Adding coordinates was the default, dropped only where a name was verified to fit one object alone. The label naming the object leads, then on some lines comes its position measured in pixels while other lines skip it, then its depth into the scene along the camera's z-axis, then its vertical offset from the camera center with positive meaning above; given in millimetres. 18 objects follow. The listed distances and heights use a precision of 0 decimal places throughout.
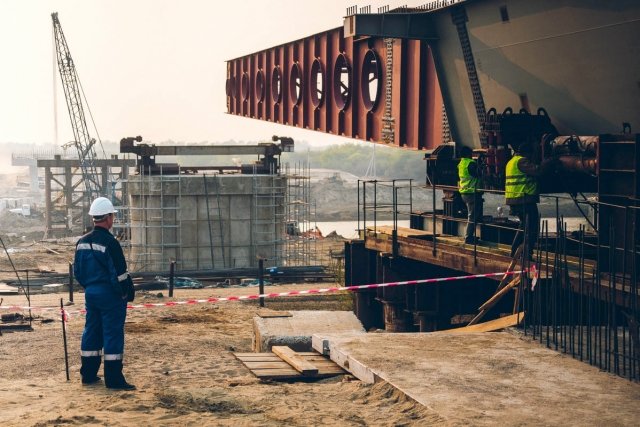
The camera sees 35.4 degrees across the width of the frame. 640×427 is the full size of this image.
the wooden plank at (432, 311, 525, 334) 12227 -1971
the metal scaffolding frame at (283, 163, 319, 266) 37969 -2906
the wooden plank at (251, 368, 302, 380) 10367 -2129
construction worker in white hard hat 10039 -1251
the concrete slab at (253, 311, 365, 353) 13312 -2207
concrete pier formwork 34594 -1680
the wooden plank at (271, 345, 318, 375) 10367 -2087
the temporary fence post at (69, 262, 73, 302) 23812 -2828
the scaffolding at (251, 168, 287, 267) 35281 -1649
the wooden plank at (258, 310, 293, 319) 14977 -2180
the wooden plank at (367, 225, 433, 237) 19272 -1245
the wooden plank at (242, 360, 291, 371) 10953 -2164
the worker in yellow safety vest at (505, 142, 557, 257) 14320 -312
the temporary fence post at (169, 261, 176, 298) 25530 -2799
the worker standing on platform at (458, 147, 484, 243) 16609 -300
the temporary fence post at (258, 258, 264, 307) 22297 -2484
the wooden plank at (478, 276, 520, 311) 13344 -1677
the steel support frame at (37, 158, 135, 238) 60094 -898
